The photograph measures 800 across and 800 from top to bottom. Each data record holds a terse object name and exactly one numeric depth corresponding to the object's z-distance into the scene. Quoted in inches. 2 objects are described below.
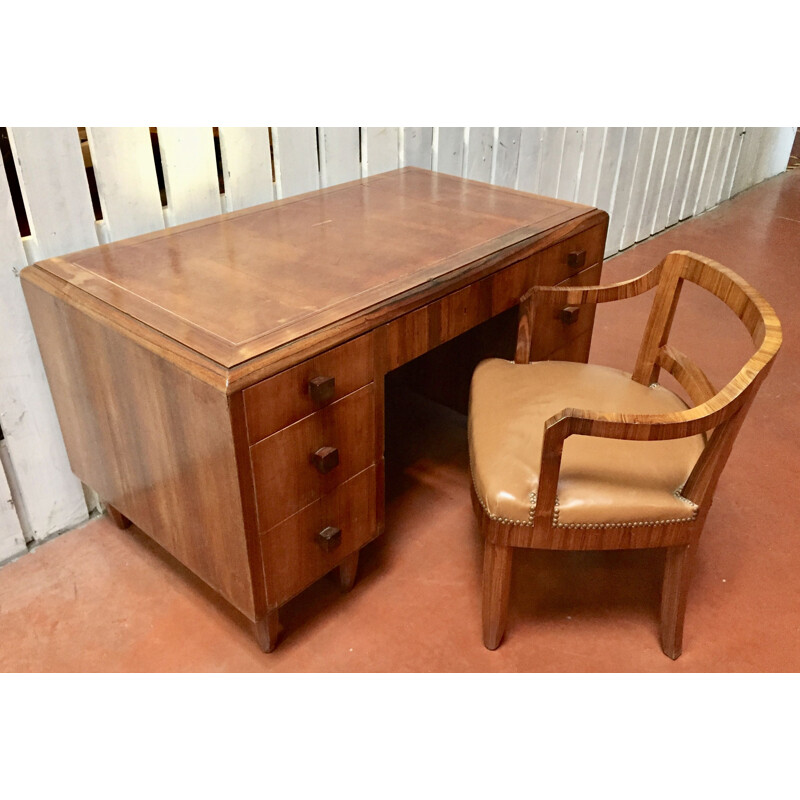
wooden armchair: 48.5
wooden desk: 47.8
